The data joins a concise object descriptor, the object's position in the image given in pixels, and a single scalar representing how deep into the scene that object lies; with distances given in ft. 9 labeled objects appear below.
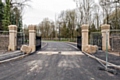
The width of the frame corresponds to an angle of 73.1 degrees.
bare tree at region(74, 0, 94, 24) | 59.42
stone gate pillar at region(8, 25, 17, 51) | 27.06
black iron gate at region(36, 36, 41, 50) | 31.38
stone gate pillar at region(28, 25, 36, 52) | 27.17
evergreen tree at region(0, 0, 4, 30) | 54.06
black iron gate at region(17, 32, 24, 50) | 29.30
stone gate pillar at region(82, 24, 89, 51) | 26.87
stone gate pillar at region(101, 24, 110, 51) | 26.67
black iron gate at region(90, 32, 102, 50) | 28.90
